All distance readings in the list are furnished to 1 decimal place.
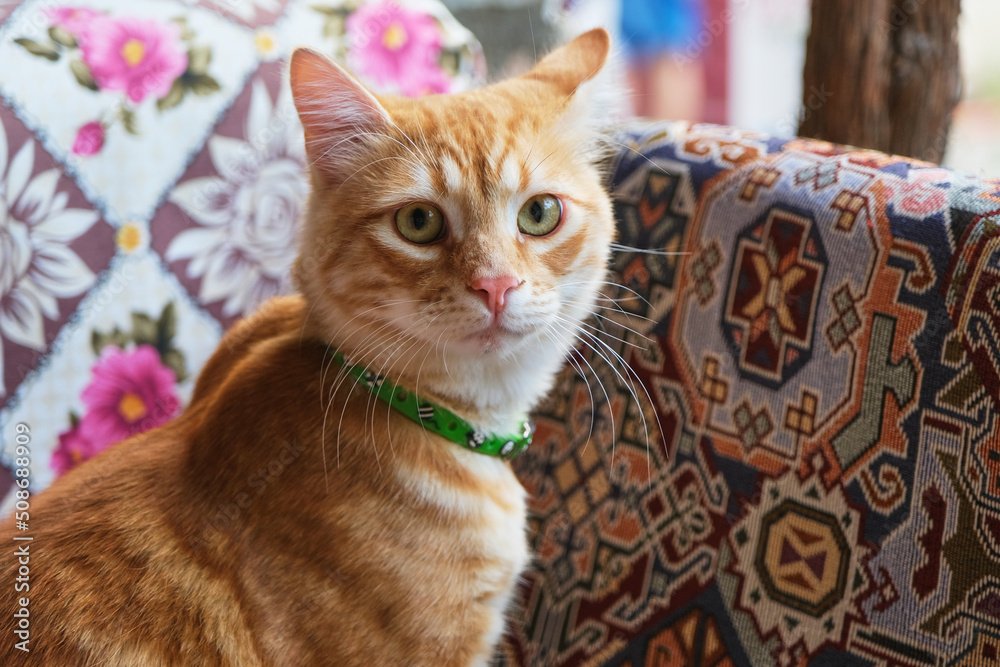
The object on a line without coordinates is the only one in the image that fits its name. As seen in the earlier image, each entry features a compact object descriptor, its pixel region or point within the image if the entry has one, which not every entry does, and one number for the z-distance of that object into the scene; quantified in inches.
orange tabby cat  28.8
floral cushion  33.4
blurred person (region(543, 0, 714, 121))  60.0
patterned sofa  29.0
